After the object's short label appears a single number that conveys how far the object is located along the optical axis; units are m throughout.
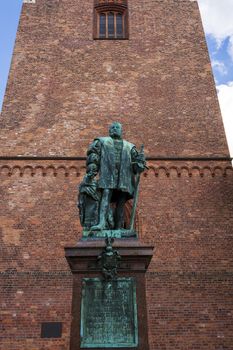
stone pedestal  4.56
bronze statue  5.56
